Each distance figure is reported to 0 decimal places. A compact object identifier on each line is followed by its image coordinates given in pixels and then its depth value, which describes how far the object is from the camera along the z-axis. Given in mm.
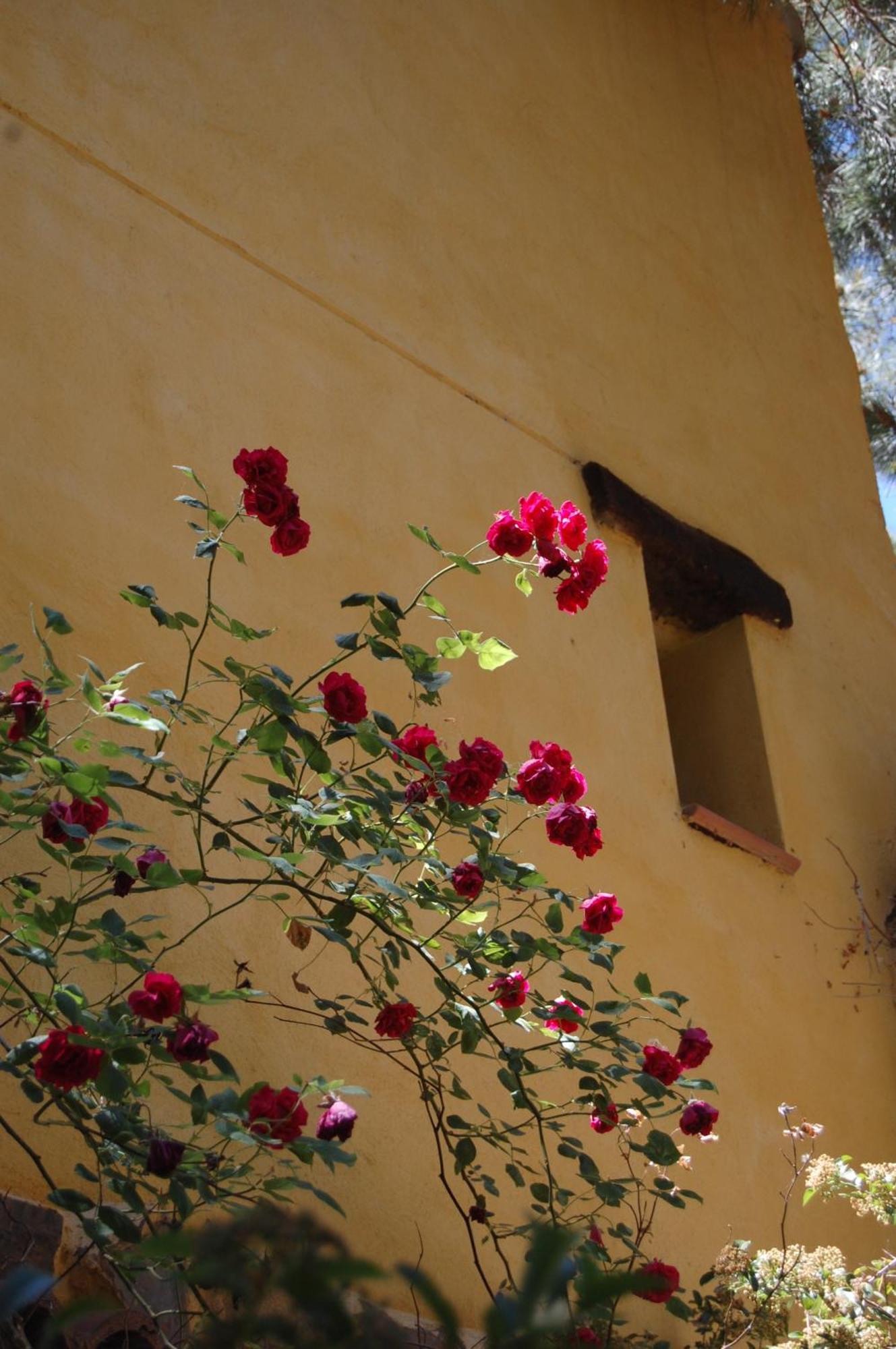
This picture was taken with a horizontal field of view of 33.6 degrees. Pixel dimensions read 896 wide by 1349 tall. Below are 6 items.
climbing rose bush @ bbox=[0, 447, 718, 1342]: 1854
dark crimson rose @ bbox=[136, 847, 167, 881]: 2043
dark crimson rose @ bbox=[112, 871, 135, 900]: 2066
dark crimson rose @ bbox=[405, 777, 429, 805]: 2225
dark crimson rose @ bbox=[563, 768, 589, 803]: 2311
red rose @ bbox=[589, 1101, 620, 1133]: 2357
